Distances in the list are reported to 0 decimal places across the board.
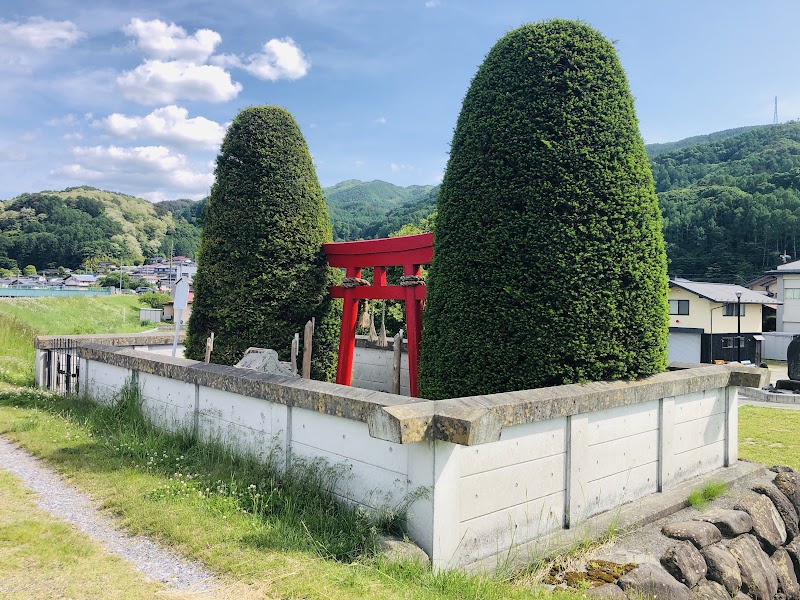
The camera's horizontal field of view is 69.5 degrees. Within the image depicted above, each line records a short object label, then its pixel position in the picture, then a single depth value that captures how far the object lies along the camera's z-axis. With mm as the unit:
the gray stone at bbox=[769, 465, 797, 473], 7437
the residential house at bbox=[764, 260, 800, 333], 36897
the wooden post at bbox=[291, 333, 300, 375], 8766
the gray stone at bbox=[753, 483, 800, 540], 6512
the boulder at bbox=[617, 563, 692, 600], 4262
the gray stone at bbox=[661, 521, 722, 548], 5207
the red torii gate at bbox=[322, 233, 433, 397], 8469
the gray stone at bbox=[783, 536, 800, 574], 6270
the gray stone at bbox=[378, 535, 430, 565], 3996
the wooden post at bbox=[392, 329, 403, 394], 9844
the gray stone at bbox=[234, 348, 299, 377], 8102
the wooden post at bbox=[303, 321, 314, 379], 8883
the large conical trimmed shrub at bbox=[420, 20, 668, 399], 6012
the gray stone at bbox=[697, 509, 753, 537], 5598
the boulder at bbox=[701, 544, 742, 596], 4984
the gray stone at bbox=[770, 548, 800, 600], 5914
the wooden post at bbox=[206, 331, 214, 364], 8500
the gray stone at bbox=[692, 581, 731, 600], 4742
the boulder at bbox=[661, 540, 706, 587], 4695
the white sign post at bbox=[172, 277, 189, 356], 9750
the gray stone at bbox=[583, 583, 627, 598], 4088
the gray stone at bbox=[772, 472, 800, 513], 6922
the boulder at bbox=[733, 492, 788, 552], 5980
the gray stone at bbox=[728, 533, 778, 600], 5258
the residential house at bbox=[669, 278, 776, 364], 29734
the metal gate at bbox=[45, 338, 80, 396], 11270
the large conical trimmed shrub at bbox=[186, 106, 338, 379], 9078
